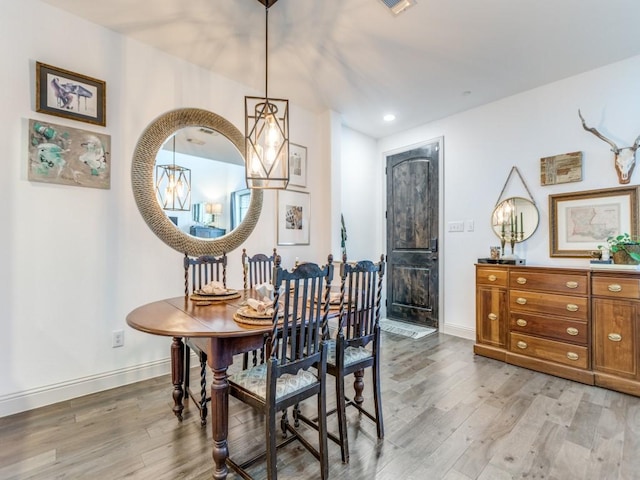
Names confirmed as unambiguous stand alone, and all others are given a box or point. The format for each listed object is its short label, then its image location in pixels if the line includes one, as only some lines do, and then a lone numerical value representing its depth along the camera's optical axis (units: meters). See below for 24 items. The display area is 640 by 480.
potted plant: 2.32
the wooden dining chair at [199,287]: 1.90
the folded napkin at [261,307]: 1.56
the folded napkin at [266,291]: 1.94
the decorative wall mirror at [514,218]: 3.17
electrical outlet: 2.37
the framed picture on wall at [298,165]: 3.62
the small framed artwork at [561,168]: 2.89
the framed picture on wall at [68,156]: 2.08
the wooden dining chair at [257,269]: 2.65
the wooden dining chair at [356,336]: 1.62
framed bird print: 2.10
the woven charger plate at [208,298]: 1.97
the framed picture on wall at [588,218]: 2.64
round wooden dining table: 1.37
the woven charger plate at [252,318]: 1.49
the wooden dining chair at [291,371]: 1.32
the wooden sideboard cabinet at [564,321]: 2.31
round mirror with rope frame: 2.51
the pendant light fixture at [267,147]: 2.04
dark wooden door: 4.02
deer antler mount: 2.60
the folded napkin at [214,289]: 2.05
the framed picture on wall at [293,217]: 3.51
